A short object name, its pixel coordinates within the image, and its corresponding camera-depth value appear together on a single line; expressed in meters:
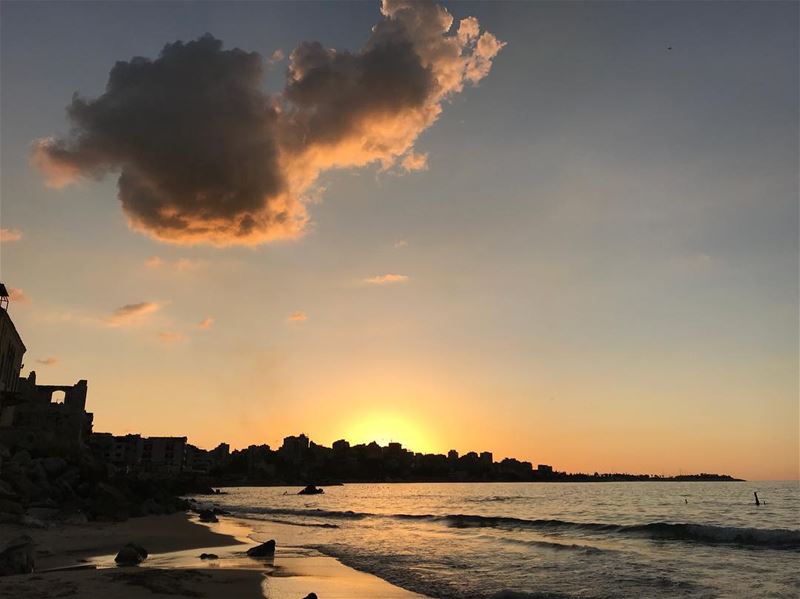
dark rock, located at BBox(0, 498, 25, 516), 33.06
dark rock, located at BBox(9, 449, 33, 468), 49.84
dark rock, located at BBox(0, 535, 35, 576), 18.42
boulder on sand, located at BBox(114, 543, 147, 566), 23.23
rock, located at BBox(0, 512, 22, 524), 31.77
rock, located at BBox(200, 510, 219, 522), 52.91
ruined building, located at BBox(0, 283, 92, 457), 60.84
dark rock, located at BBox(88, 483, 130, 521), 42.84
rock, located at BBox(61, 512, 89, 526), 37.28
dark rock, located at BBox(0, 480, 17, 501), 36.59
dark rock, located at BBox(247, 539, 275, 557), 28.86
